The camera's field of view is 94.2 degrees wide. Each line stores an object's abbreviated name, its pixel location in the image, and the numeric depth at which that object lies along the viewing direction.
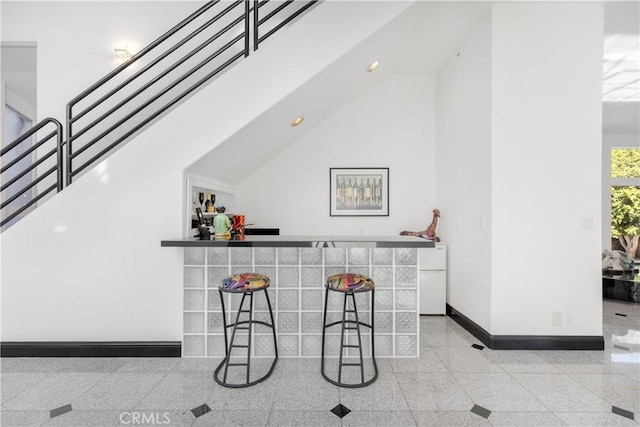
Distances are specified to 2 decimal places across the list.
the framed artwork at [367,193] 4.39
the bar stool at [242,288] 2.18
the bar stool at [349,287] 2.17
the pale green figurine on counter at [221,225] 2.61
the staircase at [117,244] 2.60
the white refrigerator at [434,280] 3.84
